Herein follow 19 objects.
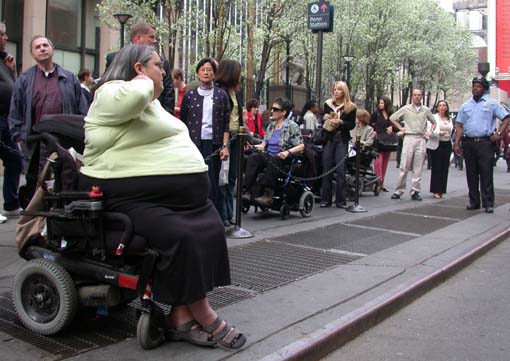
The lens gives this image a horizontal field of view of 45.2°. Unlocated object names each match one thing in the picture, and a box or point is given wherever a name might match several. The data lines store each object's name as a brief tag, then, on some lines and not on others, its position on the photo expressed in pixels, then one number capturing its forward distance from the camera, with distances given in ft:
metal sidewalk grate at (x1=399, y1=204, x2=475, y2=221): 32.22
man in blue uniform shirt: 33.27
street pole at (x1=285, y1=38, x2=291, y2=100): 69.00
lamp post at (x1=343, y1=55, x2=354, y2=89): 94.41
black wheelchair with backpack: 11.44
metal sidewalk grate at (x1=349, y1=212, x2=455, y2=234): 27.63
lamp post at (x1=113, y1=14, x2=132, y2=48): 59.72
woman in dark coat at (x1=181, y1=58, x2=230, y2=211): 23.03
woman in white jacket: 39.75
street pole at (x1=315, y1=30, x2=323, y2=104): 42.80
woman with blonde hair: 32.65
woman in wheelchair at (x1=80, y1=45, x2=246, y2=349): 11.15
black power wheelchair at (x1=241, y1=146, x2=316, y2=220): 27.89
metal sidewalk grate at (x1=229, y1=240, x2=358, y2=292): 17.54
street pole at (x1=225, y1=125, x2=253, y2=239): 22.72
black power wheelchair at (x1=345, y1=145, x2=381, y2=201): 37.89
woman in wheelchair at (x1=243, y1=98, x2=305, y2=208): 27.37
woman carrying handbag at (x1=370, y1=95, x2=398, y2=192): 42.60
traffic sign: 43.27
